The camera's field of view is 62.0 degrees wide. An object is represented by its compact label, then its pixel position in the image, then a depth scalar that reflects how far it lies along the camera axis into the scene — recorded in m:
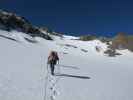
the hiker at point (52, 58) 7.25
